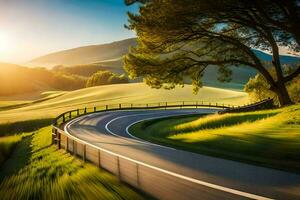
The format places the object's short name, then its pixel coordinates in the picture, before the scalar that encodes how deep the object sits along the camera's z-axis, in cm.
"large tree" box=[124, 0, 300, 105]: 2436
